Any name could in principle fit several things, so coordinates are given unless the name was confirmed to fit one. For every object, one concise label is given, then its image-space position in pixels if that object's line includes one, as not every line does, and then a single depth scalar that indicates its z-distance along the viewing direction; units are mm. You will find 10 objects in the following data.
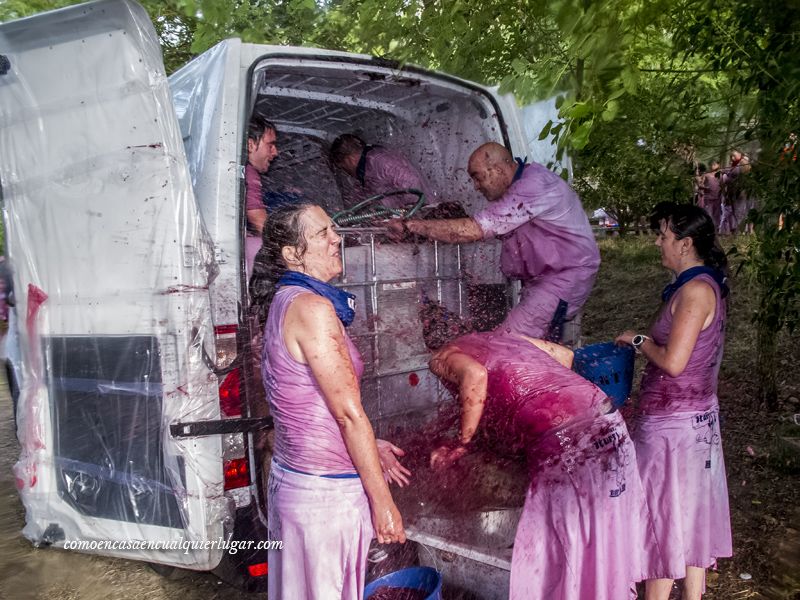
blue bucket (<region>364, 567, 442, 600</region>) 2494
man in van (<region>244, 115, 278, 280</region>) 3331
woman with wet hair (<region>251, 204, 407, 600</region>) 1994
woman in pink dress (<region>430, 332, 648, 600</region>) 2205
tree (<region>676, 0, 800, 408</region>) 2436
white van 2447
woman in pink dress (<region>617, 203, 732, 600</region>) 2592
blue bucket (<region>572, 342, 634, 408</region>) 3193
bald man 3646
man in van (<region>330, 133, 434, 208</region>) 4184
